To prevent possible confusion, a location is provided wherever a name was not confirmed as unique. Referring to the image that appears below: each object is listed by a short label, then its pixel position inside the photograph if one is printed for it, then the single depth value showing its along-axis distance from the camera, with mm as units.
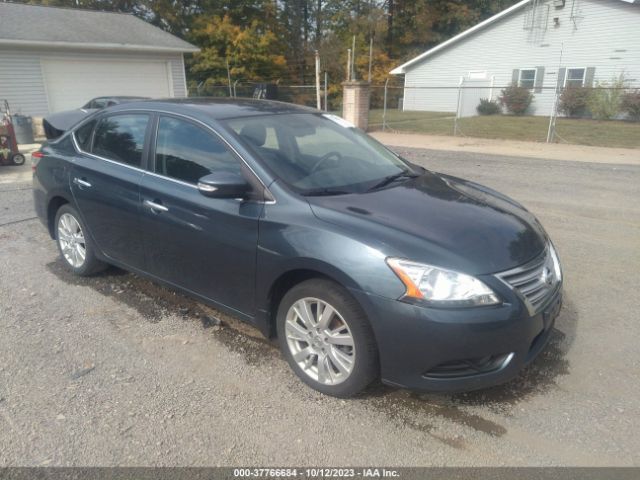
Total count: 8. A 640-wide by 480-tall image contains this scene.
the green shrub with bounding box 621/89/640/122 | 21250
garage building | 16609
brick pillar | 17578
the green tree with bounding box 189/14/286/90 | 31969
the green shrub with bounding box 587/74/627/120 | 21688
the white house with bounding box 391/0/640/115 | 23969
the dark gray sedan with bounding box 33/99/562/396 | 2525
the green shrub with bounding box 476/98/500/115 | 26766
